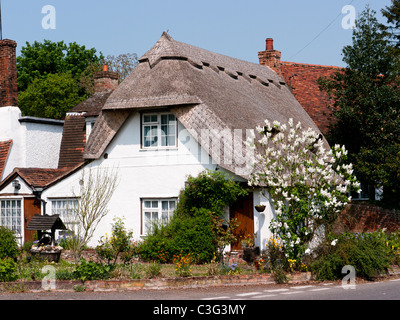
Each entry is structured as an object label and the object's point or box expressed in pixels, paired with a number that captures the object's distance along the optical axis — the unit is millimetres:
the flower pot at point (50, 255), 20594
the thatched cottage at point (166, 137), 20906
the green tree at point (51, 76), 47375
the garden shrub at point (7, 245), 19127
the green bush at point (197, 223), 19734
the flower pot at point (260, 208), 20000
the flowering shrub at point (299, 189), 17000
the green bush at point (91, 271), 15586
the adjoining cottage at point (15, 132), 28719
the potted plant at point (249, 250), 19766
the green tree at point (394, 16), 30906
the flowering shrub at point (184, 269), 15914
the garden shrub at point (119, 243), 17359
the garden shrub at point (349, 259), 16141
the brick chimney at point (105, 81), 30375
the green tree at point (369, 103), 25203
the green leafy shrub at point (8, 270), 15733
